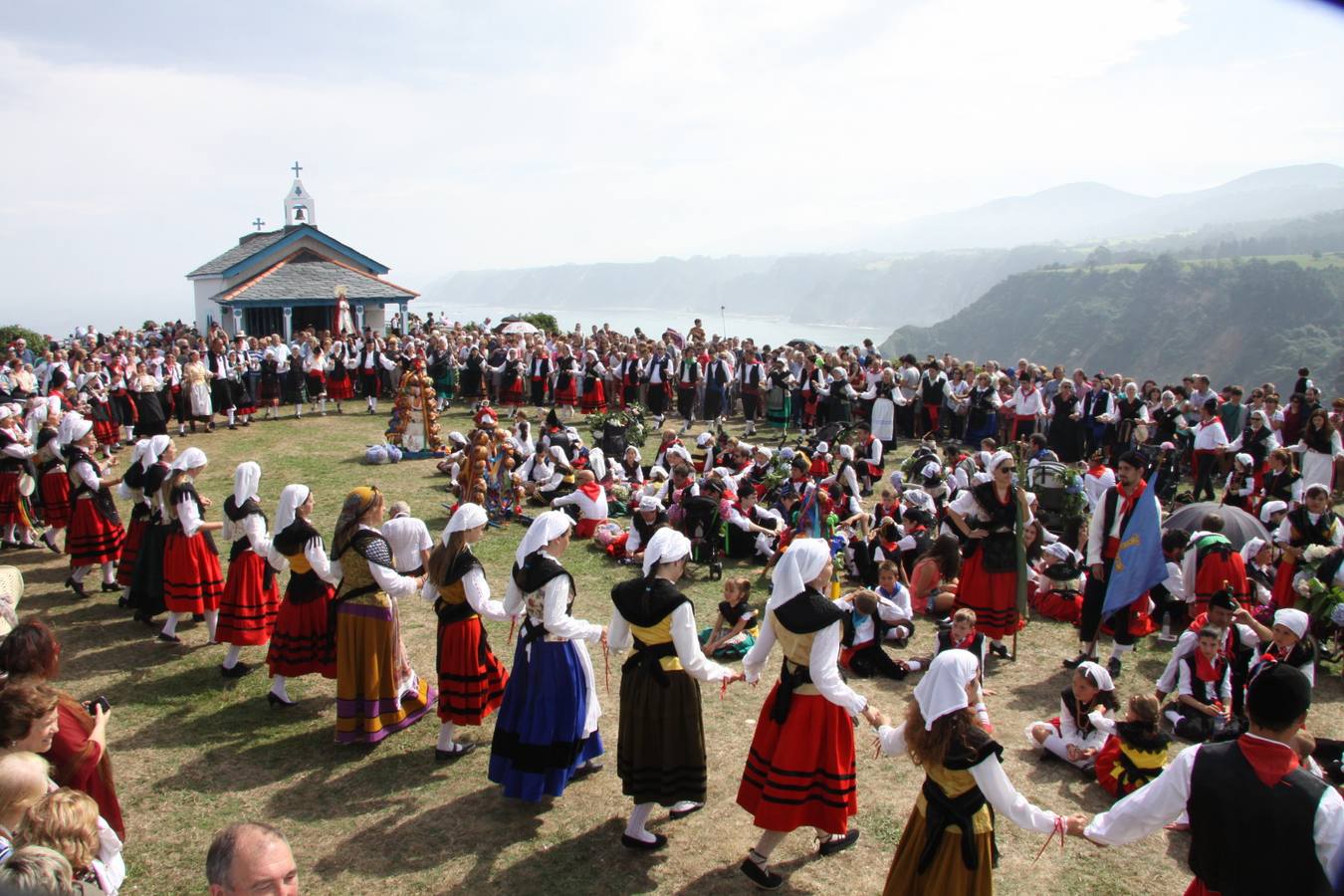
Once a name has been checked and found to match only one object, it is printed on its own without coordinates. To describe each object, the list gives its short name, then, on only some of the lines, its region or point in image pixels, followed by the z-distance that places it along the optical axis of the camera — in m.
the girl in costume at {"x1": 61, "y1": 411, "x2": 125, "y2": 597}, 8.95
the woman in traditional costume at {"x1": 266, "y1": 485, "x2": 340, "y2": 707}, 6.63
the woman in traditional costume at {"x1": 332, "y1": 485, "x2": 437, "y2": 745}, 5.93
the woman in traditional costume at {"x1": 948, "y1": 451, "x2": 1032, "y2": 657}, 7.19
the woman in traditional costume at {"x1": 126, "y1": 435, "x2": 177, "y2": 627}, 7.88
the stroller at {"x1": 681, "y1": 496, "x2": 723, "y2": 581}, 10.23
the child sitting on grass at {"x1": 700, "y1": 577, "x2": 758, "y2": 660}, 7.36
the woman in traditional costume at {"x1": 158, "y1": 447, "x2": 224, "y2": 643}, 7.49
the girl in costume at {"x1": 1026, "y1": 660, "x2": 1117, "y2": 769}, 6.13
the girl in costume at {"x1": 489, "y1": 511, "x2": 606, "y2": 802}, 5.27
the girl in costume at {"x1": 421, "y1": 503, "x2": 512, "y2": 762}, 5.66
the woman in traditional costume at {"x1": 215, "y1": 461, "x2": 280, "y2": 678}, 6.99
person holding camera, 3.72
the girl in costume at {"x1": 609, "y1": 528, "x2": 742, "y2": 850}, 4.87
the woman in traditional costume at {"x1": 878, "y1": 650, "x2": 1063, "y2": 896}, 3.67
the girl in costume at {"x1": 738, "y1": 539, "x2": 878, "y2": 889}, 4.50
